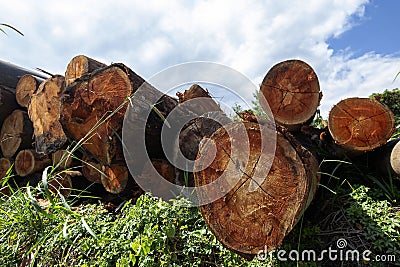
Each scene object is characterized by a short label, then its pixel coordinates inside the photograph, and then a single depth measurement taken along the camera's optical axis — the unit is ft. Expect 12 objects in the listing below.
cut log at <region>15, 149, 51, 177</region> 11.73
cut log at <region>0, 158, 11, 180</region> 12.35
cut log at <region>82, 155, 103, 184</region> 9.35
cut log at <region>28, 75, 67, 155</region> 9.71
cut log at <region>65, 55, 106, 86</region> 8.94
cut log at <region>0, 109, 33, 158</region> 12.14
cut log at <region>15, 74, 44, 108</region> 12.05
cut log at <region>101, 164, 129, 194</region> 8.15
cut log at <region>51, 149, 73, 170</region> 10.63
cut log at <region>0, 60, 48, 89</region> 12.92
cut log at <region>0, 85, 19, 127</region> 12.51
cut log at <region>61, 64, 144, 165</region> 7.65
